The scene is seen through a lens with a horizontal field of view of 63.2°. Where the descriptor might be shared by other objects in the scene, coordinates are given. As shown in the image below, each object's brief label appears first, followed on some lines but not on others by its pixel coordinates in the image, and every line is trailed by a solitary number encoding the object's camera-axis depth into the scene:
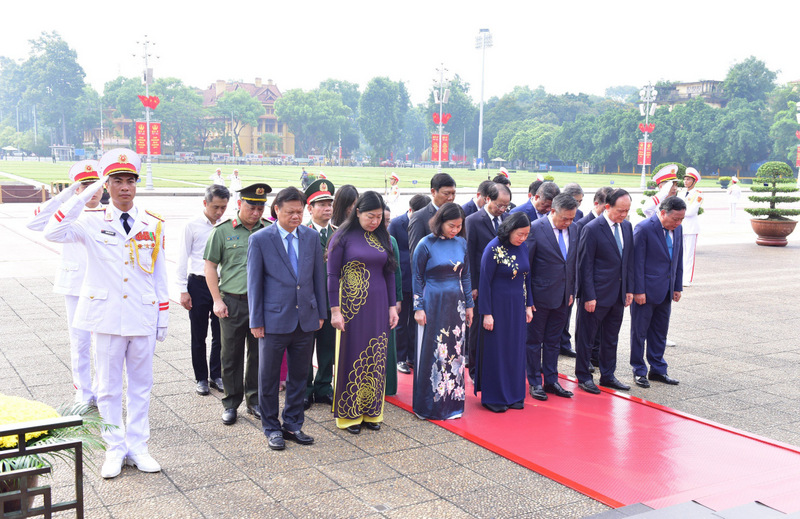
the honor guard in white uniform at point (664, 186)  6.36
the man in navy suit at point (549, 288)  5.42
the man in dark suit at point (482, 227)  5.79
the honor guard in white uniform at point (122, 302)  3.71
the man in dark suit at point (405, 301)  6.14
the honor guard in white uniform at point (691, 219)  10.37
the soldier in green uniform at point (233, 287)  4.75
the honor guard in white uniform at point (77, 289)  4.55
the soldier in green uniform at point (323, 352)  5.16
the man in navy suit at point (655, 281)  5.87
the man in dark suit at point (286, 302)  4.27
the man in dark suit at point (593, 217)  6.36
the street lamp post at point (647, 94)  43.28
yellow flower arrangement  2.27
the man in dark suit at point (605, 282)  5.65
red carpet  3.73
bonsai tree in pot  16.64
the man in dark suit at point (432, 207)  5.80
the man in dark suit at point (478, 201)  6.01
